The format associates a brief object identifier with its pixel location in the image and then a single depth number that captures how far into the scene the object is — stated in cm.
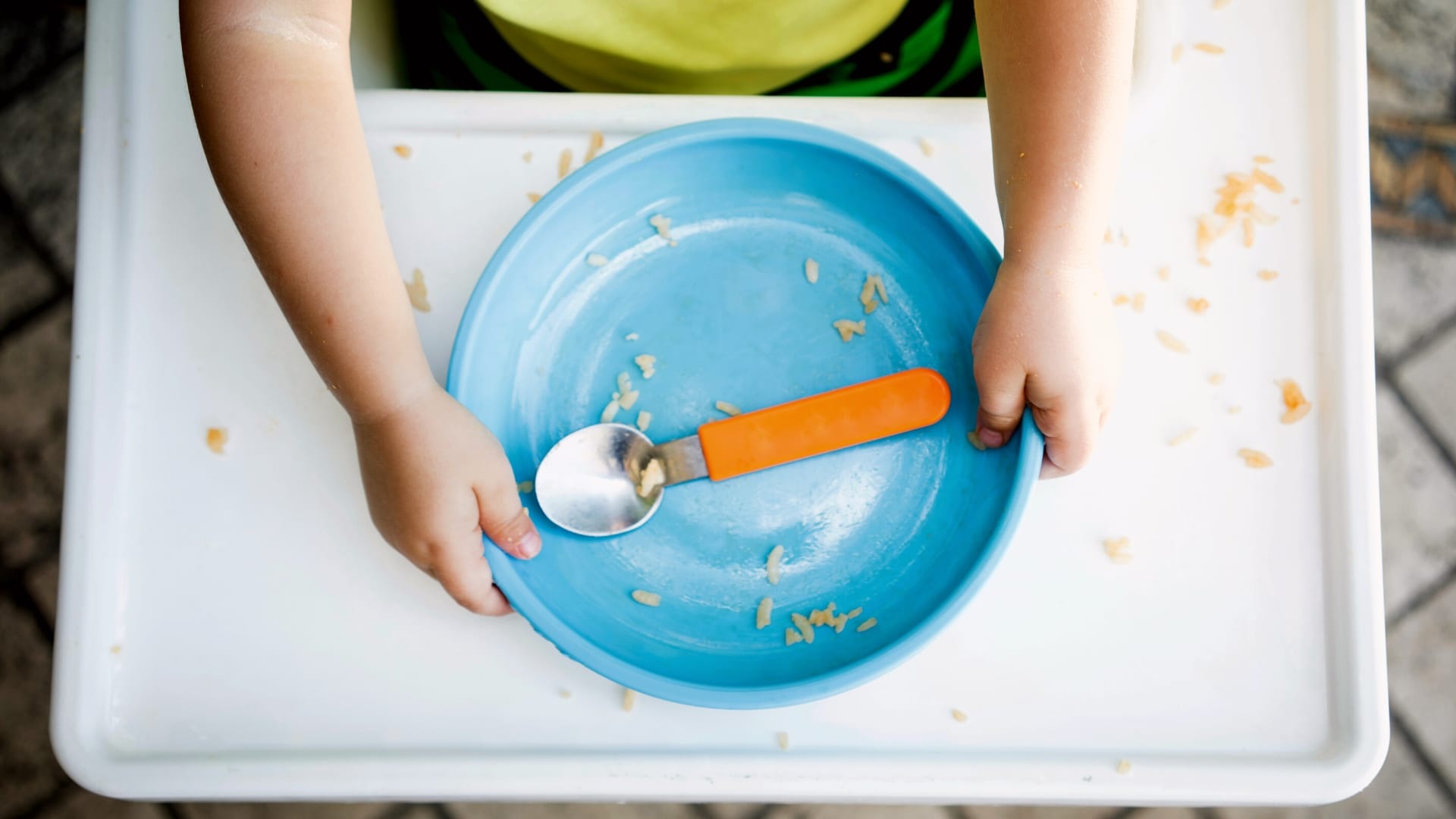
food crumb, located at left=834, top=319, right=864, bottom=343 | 61
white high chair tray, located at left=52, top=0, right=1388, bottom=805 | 58
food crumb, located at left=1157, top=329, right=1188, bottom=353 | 62
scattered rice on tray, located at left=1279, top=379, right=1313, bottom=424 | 61
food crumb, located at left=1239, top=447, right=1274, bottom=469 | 60
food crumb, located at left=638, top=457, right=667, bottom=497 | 59
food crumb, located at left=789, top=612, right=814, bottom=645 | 58
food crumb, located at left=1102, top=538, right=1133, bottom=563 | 60
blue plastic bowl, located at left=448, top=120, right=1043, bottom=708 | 58
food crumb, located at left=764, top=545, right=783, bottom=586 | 59
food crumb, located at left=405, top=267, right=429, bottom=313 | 62
